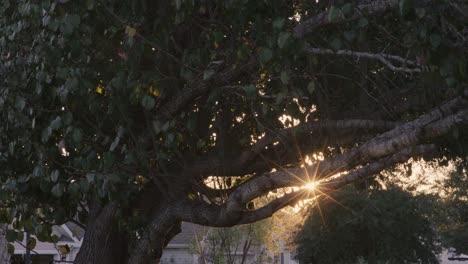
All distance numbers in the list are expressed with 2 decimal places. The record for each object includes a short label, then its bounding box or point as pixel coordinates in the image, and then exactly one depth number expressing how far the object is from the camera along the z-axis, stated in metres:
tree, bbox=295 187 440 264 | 37.06
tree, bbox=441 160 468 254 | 40.59
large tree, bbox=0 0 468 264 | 8.54
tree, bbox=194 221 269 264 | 44.41
